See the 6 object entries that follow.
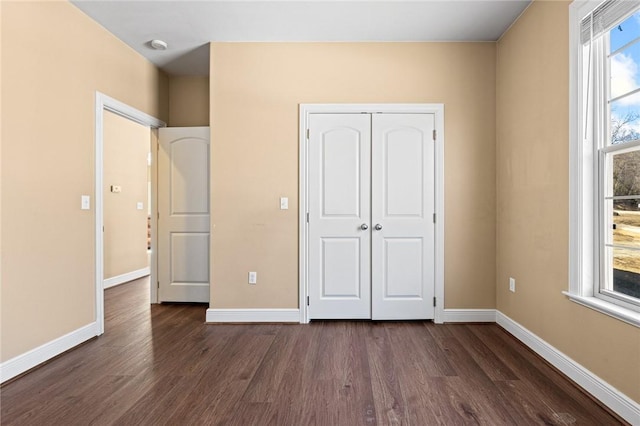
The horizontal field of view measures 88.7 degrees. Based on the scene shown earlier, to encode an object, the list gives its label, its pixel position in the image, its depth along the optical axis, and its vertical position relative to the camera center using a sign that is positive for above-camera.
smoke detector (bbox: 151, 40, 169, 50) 3.22 +1.66
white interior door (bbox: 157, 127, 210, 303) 3.86 -0.04
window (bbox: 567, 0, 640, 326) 1.85 +0.34
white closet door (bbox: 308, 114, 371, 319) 3.25 +0.00
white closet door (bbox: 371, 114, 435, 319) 3.24 -0.05
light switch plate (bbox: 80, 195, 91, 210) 2.75 +0.07
